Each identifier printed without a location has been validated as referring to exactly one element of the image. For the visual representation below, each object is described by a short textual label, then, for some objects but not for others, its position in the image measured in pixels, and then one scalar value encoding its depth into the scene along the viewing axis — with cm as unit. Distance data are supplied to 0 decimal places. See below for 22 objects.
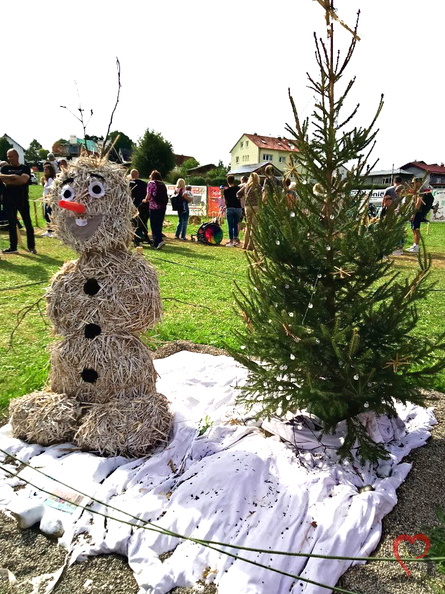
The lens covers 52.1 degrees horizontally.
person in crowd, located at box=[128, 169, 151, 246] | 1113
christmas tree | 271
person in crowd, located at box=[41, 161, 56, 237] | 1117
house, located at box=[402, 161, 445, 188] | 6005
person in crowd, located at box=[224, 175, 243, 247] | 1320
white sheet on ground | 224
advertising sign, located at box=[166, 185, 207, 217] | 2405
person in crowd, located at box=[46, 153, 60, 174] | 1160
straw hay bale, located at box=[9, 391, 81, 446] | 316
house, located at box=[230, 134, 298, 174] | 6398
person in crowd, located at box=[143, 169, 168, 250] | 1168
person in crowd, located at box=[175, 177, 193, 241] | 1317
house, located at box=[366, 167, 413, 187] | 5580
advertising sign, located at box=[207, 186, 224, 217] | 2397
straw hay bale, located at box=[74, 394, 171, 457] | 302
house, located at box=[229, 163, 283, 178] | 4869
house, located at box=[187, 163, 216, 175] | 6865
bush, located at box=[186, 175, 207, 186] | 4406
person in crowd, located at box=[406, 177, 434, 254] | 1133
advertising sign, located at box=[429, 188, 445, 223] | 2693
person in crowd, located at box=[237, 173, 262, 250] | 1062
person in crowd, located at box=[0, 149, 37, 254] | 903
